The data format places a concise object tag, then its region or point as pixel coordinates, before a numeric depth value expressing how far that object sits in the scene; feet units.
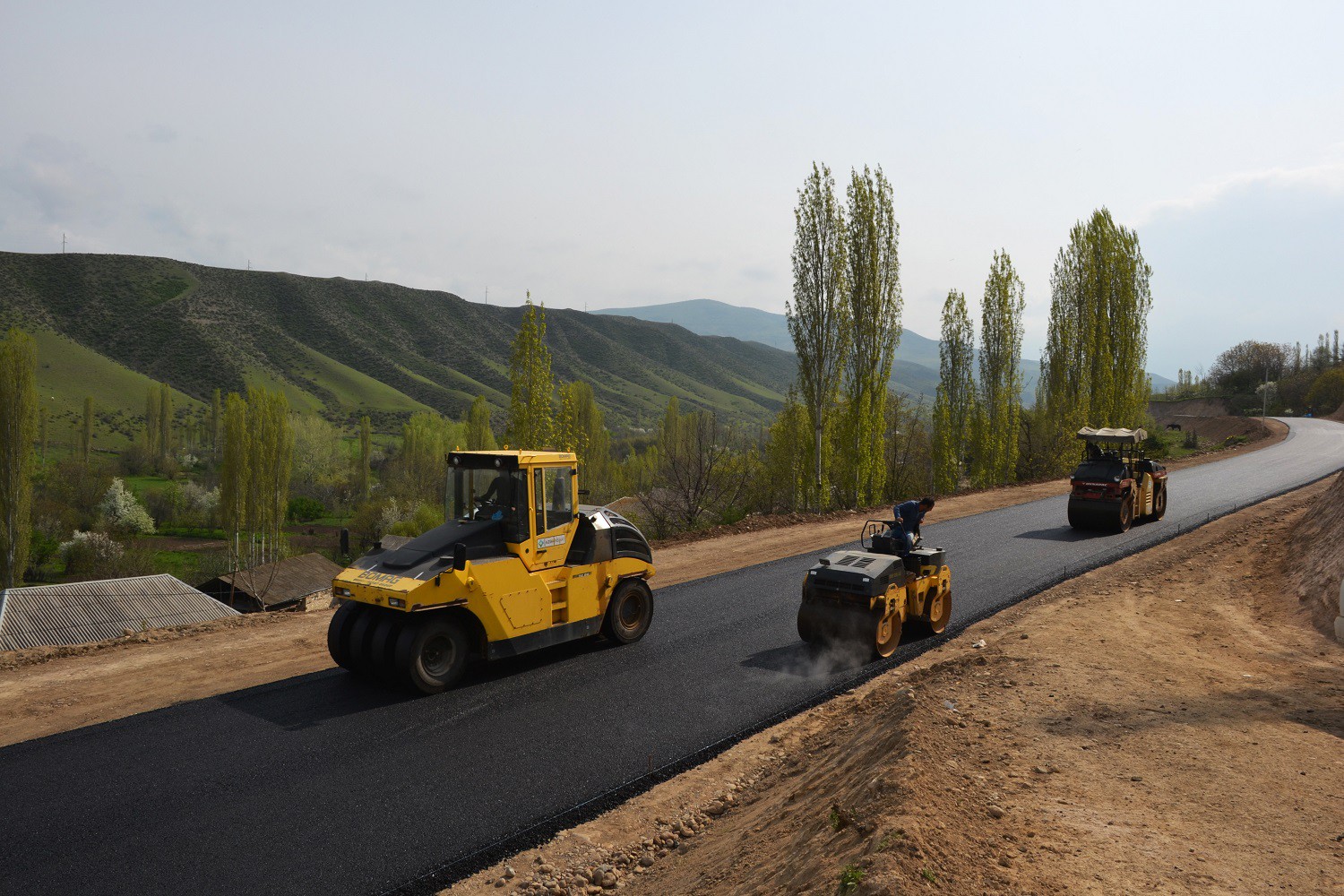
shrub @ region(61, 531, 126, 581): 153.07
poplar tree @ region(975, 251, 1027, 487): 125.18
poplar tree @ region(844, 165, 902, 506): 89.35
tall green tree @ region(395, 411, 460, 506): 227.81
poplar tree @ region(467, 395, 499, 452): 183.11
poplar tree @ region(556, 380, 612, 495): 184.85
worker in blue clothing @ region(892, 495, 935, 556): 33.22
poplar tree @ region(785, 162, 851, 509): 87.71
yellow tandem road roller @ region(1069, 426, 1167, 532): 59.62
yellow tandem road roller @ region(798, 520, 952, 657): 31.09
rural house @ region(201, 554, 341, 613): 93.76
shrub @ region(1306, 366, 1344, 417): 255.09
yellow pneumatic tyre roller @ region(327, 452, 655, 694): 27.40
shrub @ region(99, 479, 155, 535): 204.64
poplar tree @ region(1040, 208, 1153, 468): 132.16
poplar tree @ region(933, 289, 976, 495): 121.08
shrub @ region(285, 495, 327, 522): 242.17
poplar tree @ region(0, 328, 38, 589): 113.60
